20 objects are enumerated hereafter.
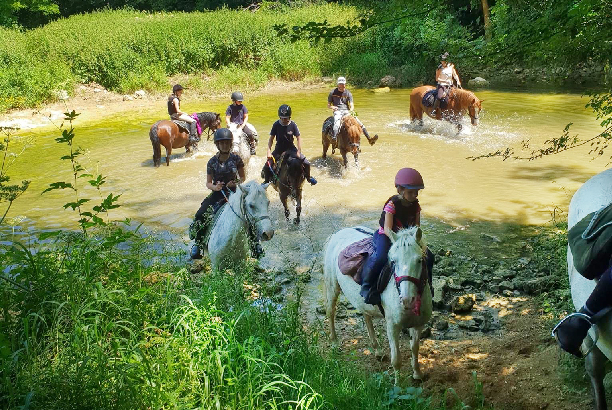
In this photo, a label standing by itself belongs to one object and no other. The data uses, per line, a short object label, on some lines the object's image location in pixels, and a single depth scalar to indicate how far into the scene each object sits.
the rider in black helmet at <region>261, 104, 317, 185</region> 10.61
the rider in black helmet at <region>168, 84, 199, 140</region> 14.87
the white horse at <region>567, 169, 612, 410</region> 4.09
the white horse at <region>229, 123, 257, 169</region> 12.95
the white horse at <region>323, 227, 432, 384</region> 4.82
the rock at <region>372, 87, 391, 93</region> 25.57
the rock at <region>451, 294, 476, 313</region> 6.71
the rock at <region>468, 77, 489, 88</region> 25.39
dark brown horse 10.54
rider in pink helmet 5.35
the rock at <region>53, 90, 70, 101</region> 22.85
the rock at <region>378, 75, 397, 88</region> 26.74
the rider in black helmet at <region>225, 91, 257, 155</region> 13.52
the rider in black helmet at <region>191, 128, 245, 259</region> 7.54
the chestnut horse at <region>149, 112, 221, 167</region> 14.48
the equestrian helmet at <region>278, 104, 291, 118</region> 10.61
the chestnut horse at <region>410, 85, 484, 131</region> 16.59
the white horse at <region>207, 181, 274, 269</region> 6.50
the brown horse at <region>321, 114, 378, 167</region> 13.48
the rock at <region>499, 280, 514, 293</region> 7.20
